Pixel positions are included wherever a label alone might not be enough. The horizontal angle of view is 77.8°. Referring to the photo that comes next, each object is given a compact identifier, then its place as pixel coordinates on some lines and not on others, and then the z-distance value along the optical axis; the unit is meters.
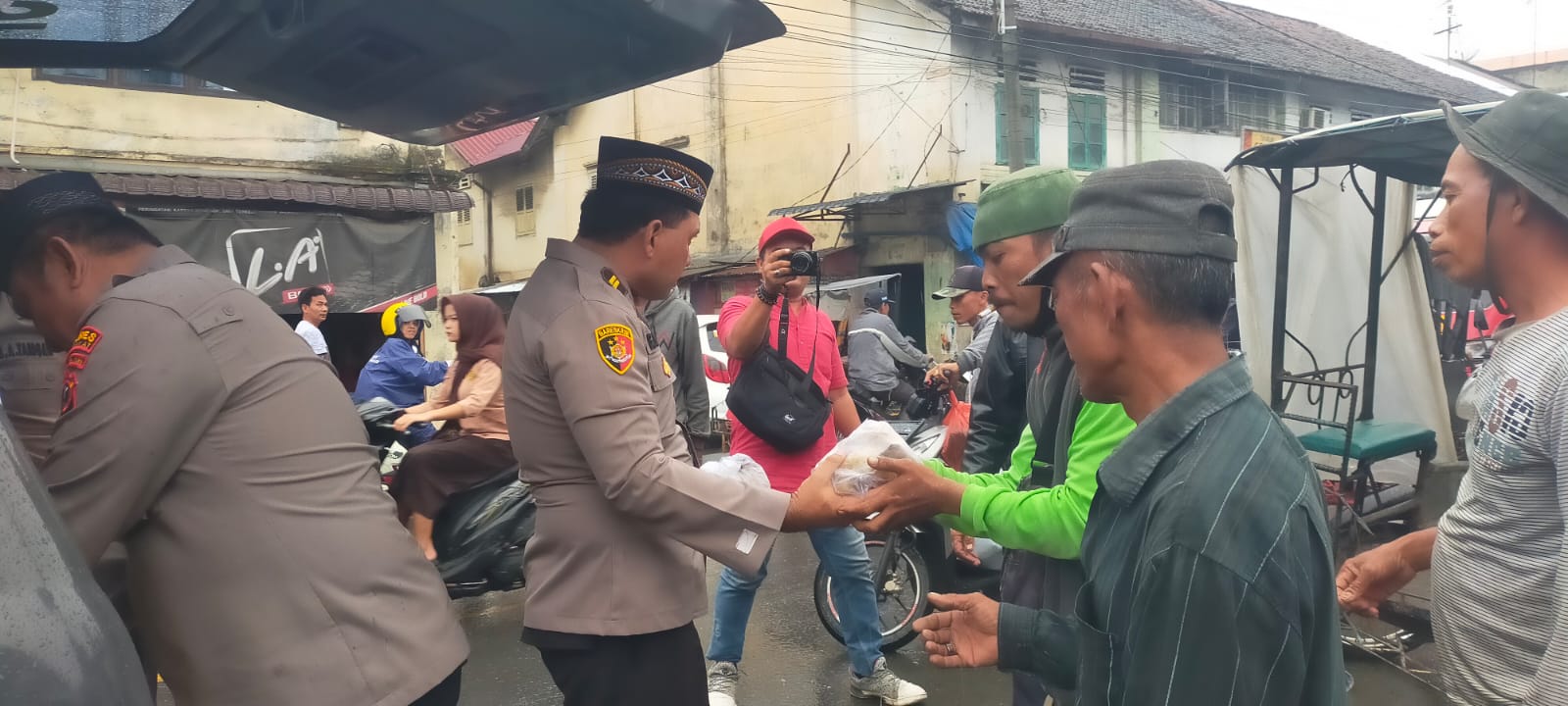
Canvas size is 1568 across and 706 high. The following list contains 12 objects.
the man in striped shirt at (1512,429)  1.66
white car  11.39
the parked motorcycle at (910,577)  4.55
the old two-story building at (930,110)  17.55
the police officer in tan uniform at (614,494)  1.98
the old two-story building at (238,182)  7.50
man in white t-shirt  6.87
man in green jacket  2.00
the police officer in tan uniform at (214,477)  1.58
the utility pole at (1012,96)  17.02
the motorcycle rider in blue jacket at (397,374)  6.48
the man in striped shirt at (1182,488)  1.15
